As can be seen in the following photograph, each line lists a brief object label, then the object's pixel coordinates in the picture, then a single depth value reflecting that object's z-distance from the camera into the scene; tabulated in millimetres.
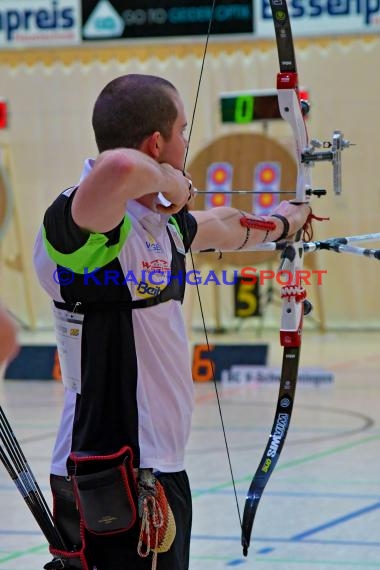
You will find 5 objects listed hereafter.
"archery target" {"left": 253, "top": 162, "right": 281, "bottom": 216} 15953
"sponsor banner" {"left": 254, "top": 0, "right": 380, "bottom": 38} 18625
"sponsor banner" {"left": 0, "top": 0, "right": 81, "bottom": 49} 19937
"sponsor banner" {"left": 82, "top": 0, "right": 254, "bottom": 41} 19187
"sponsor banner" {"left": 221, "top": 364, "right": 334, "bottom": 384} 12687
